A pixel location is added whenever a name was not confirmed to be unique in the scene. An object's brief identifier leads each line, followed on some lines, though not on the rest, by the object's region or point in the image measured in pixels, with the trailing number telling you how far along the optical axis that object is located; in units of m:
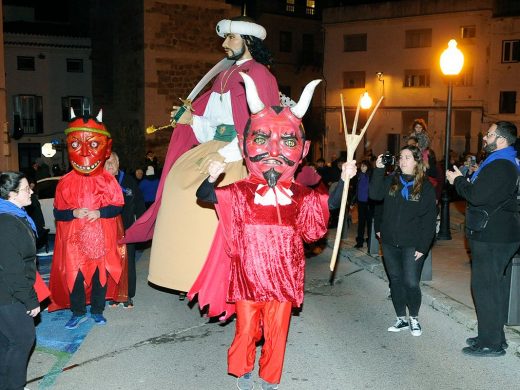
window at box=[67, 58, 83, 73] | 31.88
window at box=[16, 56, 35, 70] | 30.78
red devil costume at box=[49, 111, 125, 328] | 6.17
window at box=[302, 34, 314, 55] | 38.03
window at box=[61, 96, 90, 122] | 32.16
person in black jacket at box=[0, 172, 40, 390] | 4.15
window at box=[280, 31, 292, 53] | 37.69
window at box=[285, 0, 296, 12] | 37.91
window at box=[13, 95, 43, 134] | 30.97
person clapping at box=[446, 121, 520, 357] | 5.21
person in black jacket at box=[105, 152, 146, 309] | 6.71
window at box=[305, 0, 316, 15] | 39.20
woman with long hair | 5.93
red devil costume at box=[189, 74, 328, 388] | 4.49
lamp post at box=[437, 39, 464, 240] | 9.95
